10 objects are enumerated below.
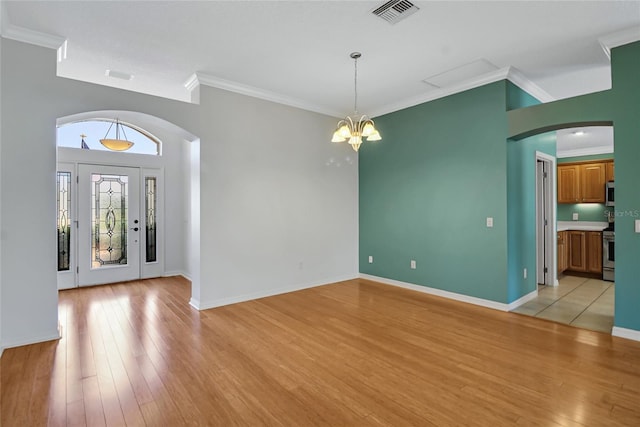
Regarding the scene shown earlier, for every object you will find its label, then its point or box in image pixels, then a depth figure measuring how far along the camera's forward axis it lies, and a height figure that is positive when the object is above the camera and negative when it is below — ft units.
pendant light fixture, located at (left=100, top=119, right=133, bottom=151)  16.55 +3.83
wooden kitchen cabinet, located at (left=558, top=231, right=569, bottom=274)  20.51 -2.59
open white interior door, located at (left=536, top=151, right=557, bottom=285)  17.67 -0.31
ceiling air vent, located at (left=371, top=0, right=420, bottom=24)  9.01 +6.03
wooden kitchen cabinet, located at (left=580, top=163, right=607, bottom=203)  22.45 +2.22
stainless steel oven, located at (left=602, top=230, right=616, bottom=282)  18.43 -2.54
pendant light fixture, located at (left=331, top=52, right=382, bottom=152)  11.87 +3.12
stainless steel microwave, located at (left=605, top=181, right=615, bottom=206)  20.60 +1.26
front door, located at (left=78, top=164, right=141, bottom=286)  18.40 -0.51
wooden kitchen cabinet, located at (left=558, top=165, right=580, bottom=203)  23.67 +2.22
